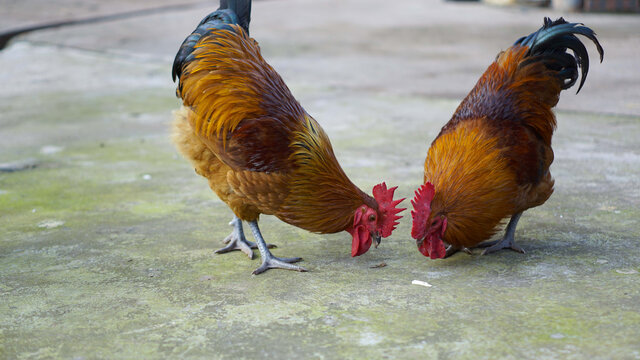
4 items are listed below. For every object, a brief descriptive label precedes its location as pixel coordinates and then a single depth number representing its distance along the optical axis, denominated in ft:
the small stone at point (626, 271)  12.32
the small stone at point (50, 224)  15.44
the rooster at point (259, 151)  12.77
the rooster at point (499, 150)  12.62
